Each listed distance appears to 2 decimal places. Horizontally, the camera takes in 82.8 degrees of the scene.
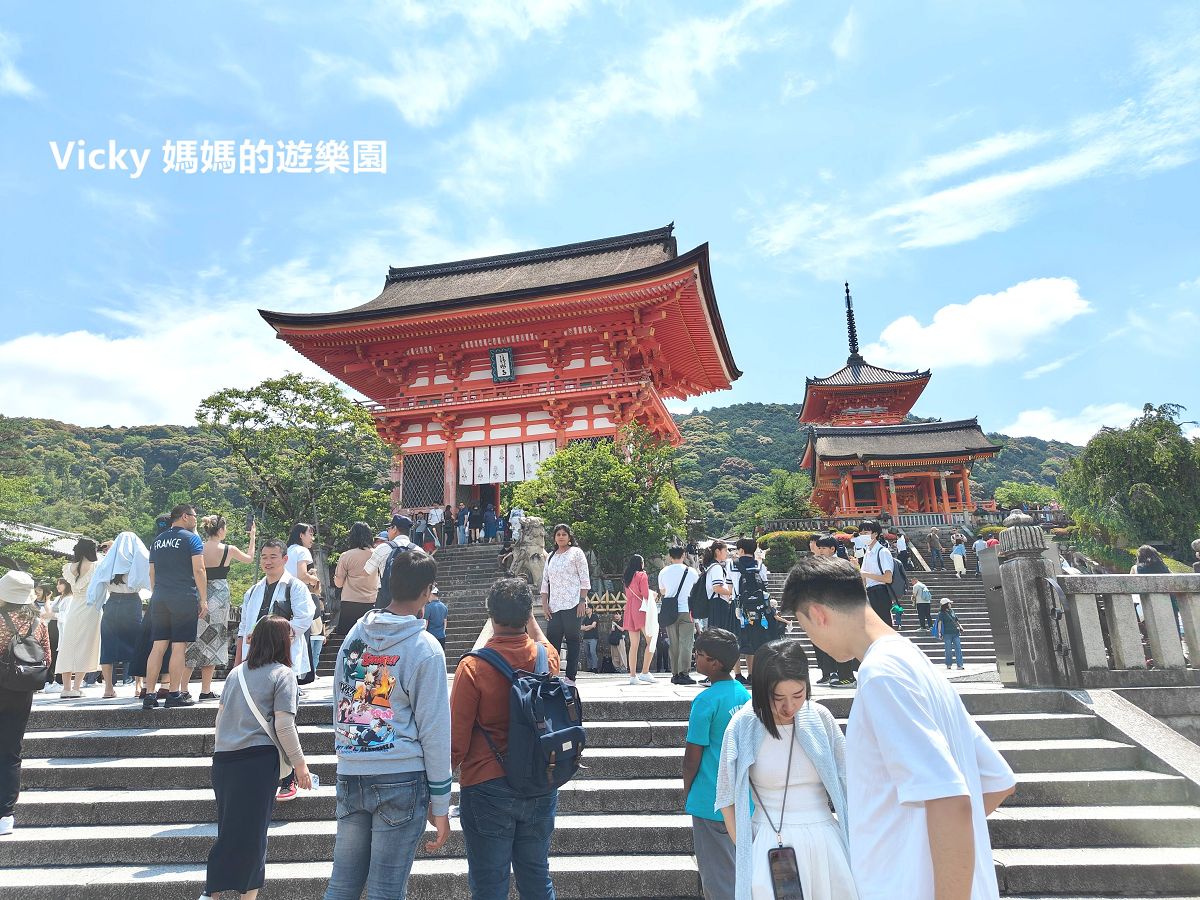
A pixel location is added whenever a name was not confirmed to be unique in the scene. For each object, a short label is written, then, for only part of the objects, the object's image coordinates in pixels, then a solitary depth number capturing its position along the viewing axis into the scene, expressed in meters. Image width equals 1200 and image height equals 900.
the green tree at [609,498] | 14.90
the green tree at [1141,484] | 21.05
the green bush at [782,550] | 22.36
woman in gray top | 3.39
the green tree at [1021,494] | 50.77
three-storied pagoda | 32.66
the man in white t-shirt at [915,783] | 1.55
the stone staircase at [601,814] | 4.02
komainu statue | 13.44
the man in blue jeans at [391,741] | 2.86
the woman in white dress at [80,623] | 7.05
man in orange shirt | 2.91
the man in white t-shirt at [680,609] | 7.70
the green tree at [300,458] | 17.44
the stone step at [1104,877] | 3.96
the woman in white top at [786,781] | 2.45
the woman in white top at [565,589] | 7.27
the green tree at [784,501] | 33.44
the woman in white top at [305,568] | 6.50
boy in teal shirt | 3.13
